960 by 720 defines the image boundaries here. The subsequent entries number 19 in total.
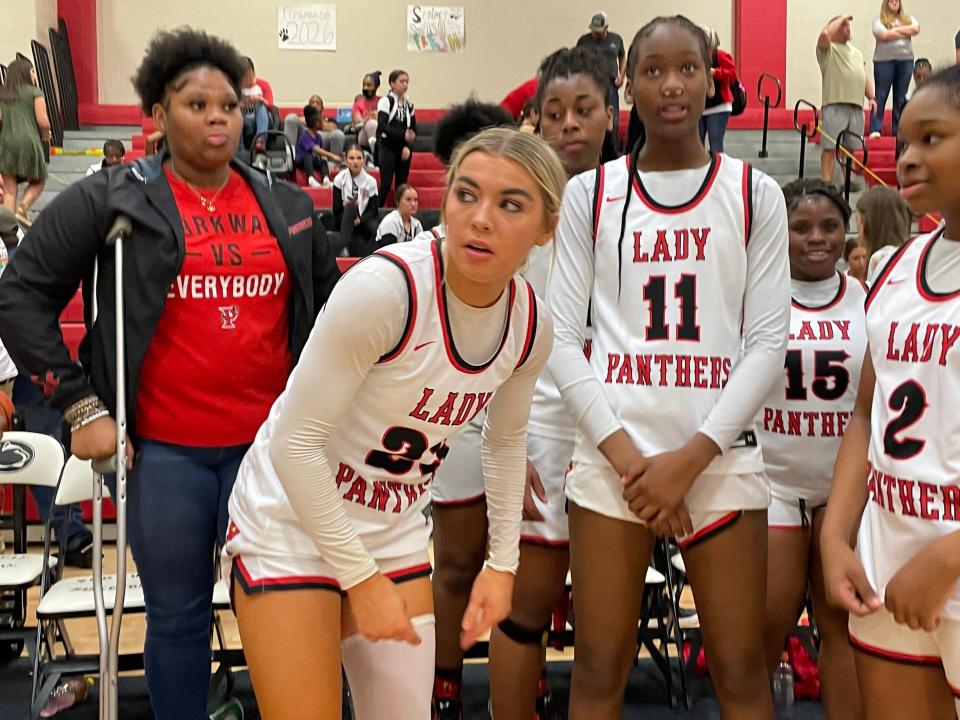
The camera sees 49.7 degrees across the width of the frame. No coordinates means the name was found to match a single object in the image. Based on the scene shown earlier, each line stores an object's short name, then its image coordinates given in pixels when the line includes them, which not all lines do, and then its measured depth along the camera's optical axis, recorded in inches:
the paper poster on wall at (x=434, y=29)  588.7
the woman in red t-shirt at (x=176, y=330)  94.4
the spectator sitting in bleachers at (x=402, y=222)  369.7
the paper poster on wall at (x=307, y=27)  580.1
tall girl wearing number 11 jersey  87.5
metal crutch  91.5
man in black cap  402.6
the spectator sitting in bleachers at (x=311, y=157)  467.5
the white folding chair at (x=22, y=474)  157.5
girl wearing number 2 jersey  73.4
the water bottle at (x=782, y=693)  143.6
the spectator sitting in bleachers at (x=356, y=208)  386.3
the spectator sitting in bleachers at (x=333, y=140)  469.4
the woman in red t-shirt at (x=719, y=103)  204.2
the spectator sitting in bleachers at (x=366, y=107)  482.9
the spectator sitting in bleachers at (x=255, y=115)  414.6
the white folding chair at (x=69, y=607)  133.1
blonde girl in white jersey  71.5
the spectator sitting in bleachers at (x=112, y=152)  389.4
